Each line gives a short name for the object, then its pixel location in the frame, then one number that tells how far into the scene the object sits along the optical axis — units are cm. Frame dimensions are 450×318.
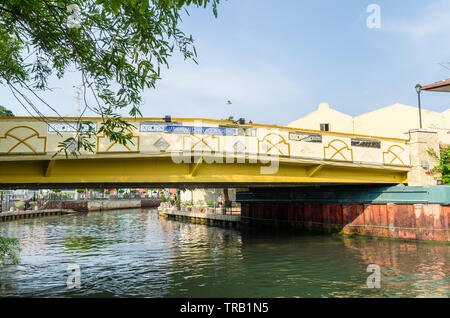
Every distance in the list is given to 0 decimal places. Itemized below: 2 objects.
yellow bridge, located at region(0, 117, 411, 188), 1328
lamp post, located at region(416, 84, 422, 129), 2424
